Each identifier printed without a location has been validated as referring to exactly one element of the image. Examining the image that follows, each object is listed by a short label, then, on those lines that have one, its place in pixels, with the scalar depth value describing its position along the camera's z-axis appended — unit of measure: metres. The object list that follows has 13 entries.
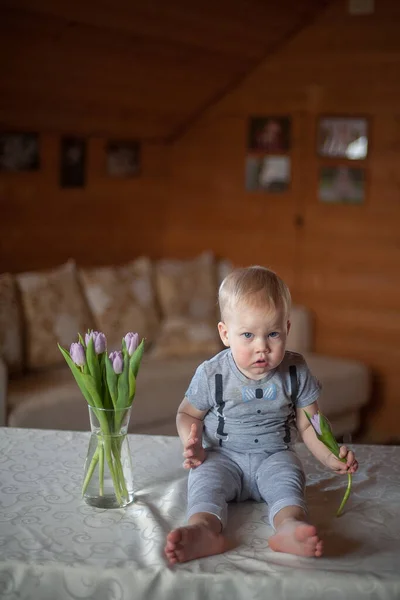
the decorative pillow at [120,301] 3.79
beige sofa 3.21
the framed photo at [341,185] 4.32
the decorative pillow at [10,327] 3.30
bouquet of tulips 1.54
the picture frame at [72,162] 4.13
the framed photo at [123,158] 4.36
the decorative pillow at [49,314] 3.47
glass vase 1.53
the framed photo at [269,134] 4.43
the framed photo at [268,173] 4.46
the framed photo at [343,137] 4.30
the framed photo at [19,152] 3.83
